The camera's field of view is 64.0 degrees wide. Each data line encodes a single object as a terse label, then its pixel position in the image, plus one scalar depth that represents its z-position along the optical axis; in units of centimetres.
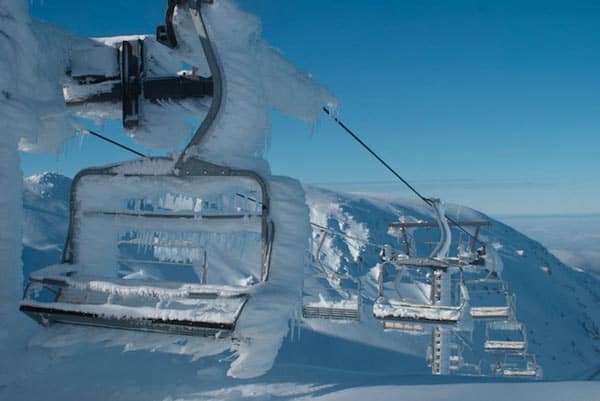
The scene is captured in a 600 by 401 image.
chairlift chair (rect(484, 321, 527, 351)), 1246
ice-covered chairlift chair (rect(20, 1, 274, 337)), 318
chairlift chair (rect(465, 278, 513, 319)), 1119
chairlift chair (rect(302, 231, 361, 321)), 743
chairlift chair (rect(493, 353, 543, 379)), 1494
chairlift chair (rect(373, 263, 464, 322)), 711
